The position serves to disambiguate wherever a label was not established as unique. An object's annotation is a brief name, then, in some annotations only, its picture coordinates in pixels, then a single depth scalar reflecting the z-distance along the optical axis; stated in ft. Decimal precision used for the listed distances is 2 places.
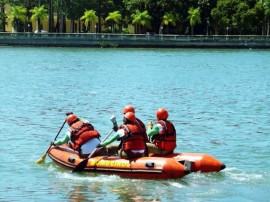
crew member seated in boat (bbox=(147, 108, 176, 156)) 65.21
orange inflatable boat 62.49
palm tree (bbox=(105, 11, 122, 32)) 379.76
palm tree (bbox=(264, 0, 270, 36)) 364.07
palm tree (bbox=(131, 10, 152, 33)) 377.09
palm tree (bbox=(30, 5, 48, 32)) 387.14
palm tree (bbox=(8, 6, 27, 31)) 389.19
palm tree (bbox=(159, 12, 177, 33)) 378.12
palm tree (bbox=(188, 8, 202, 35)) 372.38
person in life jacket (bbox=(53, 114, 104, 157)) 66.18
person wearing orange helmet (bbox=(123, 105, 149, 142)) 65.31
